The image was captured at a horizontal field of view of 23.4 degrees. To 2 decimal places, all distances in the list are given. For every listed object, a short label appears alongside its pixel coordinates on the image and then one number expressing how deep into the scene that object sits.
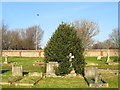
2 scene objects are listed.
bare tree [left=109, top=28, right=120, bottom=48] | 80.94
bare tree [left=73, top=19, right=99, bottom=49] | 70.41
